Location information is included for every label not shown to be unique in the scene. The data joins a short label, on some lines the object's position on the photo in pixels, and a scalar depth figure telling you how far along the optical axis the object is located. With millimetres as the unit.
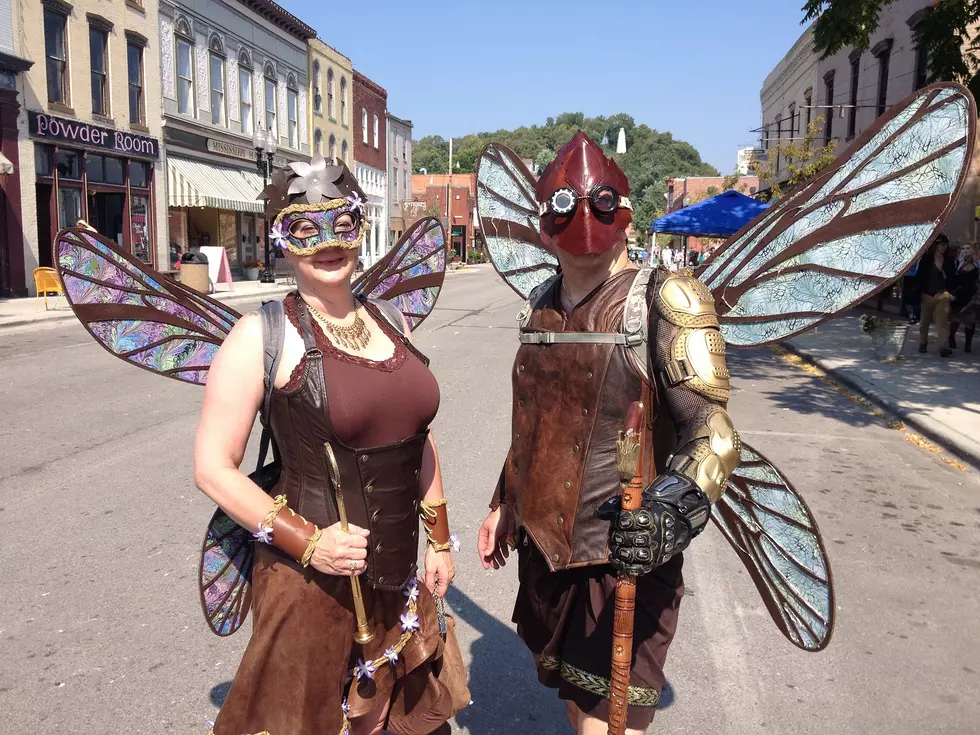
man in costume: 1958
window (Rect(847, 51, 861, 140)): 21227
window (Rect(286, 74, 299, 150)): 32938
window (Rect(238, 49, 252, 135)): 29016
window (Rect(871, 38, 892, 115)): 19203
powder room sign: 18906
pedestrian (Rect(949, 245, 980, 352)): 11789
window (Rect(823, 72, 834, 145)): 23469
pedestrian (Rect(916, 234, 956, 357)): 11883
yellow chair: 17141
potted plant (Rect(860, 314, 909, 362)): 11422
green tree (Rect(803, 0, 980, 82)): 9227
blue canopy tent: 16250
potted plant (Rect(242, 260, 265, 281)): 29156
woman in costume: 1930
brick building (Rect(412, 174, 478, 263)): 61797
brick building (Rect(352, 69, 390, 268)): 41750
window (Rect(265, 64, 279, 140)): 31016
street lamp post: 23391
